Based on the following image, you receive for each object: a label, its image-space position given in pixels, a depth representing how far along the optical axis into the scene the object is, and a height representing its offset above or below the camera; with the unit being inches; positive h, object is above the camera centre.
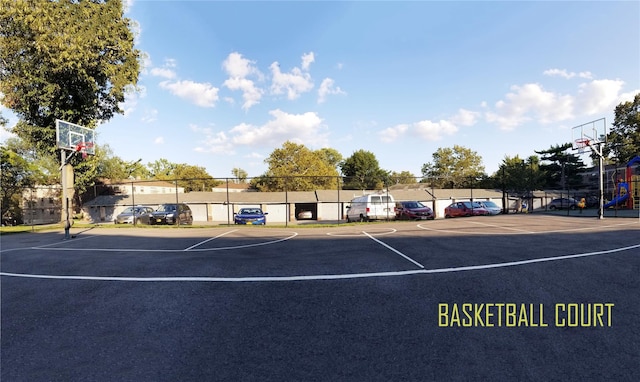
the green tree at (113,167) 1836.9 +217.6
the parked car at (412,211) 762.9 -59.1
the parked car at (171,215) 734.5 -48.5
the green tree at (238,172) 3536.7 +286.7
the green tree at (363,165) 2549.2 +238.8
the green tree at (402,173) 2886.3 +176.0
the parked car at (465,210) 863.6 -68.3
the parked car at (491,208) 881.6 -64.9
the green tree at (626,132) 1373.0 +273.8
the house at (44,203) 1515.1 -20.1
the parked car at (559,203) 1313.7 -89.5
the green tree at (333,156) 3196.4 +410.0
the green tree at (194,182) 2421.3 +120.1
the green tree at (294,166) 1891.0 +181.4
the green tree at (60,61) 615.8 +326.3
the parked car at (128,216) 1012.1 -67.0
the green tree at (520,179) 1514.5 +43.8
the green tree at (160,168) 3160.4 +332.4
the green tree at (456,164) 2017.7 +174.2
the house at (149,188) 1829.0 +67.1
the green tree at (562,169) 1822.1 +111.3
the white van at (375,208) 724.0 -44.6
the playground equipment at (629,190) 868.0 -19.8
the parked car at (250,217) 749.3 -61.3
